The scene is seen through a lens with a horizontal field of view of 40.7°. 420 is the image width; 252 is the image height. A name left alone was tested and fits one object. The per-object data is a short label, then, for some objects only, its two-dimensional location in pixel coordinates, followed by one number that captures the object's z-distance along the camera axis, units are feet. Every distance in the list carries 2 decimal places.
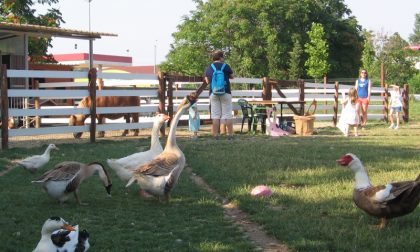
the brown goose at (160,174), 21.72
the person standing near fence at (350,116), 48.52
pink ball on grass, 22.79
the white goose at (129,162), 24.49
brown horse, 50.93
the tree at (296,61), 167.94
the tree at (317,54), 160.66
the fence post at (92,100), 45.06
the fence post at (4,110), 39.24
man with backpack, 44.42
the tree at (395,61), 174.19
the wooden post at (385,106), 72.90
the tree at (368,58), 158.30
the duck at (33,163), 28.45
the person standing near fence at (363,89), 57.38
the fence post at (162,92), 51.34
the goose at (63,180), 21.48
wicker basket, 52.19
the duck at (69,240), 13.91
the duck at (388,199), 17.21
